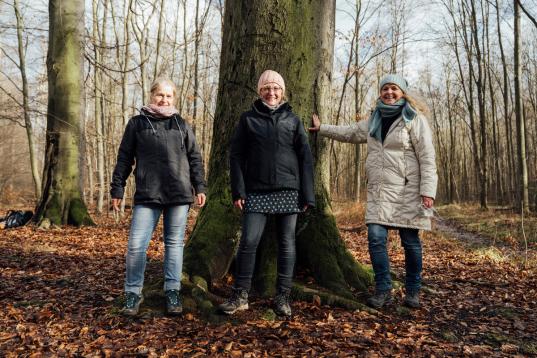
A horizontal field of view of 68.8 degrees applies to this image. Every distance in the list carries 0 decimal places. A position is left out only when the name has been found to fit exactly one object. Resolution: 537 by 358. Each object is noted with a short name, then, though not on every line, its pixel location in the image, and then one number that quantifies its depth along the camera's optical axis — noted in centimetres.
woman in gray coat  345
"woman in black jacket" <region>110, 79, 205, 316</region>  319
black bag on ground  840
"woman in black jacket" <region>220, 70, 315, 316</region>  318
